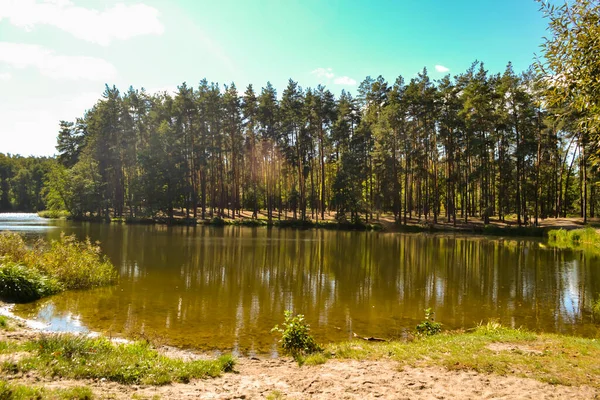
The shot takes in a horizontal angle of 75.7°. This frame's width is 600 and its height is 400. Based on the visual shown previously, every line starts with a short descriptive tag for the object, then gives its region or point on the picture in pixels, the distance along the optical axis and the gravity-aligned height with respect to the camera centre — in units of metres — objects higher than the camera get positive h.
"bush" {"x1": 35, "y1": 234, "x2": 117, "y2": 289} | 15.54 -2.56
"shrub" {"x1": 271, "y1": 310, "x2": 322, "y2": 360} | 8.98 -3.15
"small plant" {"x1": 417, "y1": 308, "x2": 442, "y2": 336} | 10.55 -3.35
